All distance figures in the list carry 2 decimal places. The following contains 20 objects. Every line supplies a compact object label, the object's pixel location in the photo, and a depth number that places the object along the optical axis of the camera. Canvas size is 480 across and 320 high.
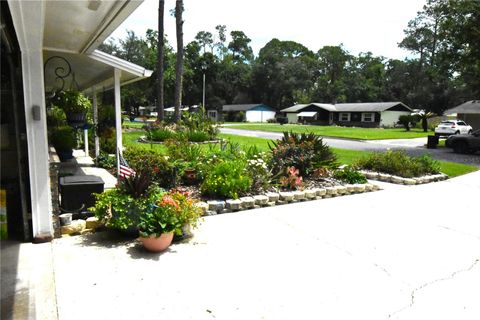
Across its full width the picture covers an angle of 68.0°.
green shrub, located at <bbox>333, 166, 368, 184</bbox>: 8.44
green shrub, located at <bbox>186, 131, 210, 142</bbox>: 15.75
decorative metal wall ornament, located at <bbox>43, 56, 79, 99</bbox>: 6.39
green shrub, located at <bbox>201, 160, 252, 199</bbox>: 6.40
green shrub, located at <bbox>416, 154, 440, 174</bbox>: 10.19
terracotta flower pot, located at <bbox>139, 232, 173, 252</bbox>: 4.29
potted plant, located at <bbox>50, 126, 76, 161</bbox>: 9.53
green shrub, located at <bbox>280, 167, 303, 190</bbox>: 7.38
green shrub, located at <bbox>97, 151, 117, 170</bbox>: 8.90
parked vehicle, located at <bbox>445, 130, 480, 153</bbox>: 17.44
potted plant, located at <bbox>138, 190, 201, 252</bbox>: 4.30
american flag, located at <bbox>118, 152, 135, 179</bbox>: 5.53
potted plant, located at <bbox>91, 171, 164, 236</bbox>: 4.53
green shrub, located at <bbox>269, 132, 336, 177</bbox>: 7.99
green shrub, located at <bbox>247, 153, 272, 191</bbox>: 7.06
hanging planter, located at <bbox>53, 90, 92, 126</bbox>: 7.29
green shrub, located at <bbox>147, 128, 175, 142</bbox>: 16.06
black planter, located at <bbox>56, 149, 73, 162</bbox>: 9.57
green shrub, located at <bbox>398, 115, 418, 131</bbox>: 38.78
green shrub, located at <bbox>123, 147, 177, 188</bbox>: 6.69
